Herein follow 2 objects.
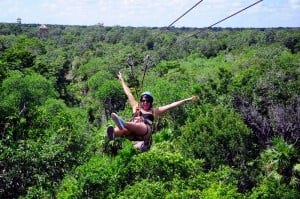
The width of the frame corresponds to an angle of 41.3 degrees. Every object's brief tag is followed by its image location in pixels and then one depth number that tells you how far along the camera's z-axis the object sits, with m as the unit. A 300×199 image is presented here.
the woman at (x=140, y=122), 7.67
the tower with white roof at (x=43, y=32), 137.55
